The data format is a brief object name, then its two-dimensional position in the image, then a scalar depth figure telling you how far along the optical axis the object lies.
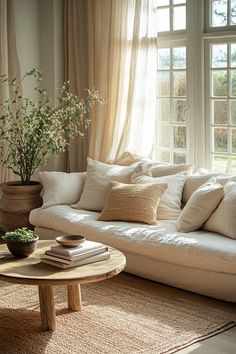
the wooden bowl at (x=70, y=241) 3.75
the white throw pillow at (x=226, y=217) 4.36
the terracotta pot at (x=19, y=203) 5.76
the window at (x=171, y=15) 5.74
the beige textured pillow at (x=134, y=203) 4.92
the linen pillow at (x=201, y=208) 4.56
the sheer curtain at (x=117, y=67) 5.87
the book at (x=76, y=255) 3.66
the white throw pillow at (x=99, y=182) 5.43
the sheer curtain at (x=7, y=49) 6.31
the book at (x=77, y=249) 3.68
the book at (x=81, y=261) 3.65
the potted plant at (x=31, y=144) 5.75
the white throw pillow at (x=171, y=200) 5.05
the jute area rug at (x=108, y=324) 3.53
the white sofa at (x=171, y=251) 4.11
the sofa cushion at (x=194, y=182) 4.95
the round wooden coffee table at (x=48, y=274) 3.47
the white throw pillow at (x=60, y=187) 5.61
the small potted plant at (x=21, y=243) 3.83
